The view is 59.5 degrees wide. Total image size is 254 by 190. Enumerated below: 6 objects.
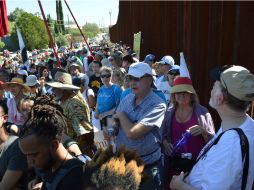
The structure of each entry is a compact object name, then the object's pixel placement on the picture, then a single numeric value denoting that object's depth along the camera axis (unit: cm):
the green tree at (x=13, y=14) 9049
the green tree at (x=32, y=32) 4185
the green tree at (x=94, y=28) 9640
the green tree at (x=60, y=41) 4042
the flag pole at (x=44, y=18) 498
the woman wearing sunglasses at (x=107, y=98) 345
